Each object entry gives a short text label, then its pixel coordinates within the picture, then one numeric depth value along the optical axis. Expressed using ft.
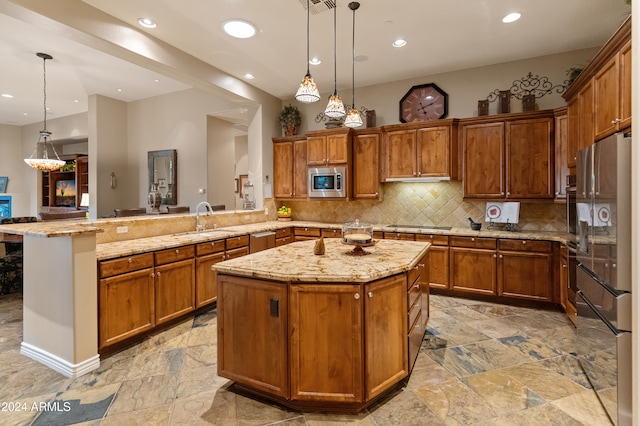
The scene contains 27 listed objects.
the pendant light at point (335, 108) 8.99
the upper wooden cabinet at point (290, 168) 17.97
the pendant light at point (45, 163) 19.16
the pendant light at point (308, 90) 8.24
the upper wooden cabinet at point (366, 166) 16.14
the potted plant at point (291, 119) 18.43
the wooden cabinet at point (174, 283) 10.28
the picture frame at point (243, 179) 31.85
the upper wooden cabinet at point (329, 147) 16.38
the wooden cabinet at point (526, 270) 12.24
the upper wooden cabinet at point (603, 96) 7.04
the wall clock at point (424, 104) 15.26
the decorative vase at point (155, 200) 15.43
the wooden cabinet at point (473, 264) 13.17
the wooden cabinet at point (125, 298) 8.71
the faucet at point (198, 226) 13.51
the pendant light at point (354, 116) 9.74
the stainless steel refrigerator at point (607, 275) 5.86
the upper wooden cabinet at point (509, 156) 12.84
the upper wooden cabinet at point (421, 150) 14.42
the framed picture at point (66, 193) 27.50
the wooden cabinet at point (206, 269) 11.74
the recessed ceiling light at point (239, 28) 10.75
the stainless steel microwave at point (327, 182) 16.49
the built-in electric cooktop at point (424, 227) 15.39
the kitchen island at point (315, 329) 6.24
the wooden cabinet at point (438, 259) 13.99
